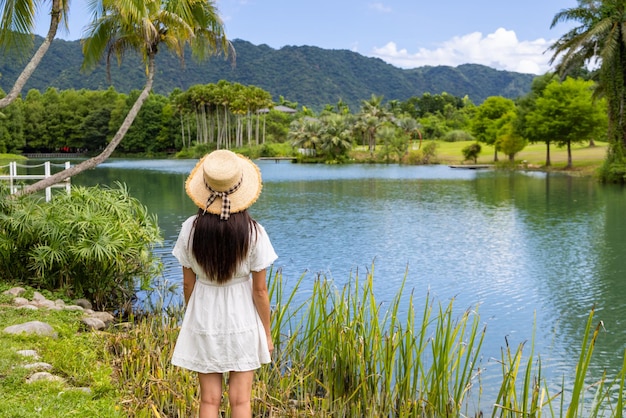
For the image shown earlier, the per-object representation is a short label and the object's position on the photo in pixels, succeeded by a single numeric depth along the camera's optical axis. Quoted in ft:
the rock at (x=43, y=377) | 13.36
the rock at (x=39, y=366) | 14.08
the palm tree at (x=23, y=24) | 26.76
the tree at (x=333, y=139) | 184.75
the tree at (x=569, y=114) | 123.13
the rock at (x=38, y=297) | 22.21
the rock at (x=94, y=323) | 20.30
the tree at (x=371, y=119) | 196.54
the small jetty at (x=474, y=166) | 149.86
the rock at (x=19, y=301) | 21.03
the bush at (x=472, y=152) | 161.79
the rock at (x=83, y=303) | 23.79
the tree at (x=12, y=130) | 206.01
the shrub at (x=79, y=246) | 23.63
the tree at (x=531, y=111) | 130.31
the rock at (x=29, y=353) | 14.97
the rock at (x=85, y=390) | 13.05
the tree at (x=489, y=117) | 158.81
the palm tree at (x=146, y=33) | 30.73
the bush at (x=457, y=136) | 228.22
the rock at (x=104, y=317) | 22.33
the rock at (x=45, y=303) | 21.34
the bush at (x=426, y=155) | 169.07
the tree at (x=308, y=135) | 191.01
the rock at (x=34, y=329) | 17.24
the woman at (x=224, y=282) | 9.83
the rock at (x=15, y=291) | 21.96
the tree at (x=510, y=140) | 143.27
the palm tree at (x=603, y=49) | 87.92
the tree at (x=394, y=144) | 177.47
